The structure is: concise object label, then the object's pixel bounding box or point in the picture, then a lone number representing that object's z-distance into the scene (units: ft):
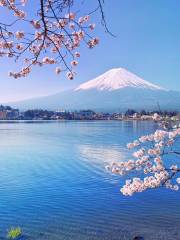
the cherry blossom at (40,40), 10.53
